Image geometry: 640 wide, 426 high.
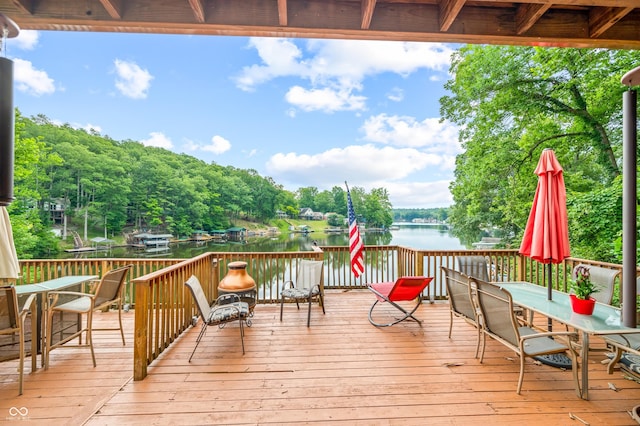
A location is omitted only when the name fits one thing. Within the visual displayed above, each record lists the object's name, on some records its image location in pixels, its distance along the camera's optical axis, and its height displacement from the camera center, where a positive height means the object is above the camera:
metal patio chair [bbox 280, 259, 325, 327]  4.26 -1.15
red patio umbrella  2.94 -0.03
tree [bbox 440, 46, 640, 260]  7.13 +3.02
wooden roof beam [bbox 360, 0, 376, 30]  1.80 +1.42
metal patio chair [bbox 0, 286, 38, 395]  2.40 -0.96
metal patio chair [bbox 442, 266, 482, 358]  2.96 -1.00
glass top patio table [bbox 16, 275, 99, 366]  2.86 -0.90
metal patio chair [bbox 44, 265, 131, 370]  2.90 -1.06
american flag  5.14 -0.65
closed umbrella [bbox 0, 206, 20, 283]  2.08 -0.30
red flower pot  2.51 -0.86
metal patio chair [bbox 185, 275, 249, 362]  3.05 -1.18
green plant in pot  2.52 -0.75
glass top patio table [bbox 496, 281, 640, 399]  2.21 -0.94
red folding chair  3.67 -1.10
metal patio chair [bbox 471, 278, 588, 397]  2.30 -1.11
